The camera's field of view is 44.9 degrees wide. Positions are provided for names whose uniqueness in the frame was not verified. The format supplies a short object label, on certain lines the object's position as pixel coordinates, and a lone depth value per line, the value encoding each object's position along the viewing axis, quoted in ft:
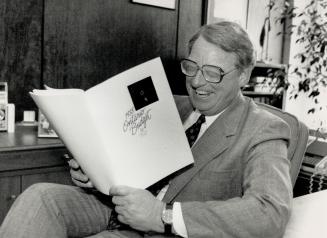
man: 3.35
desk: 5.88
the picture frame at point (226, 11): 10.85
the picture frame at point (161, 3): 9.39
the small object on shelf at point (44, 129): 6.79
